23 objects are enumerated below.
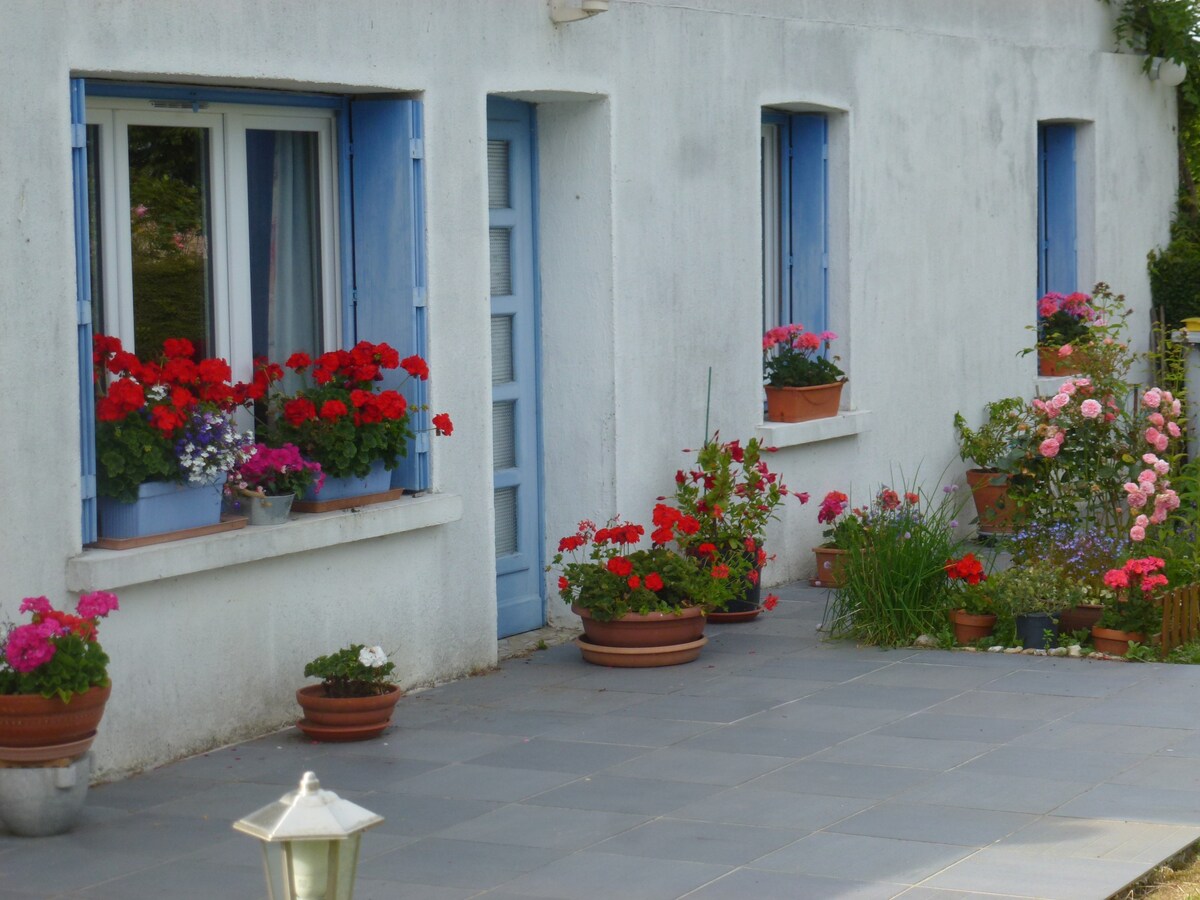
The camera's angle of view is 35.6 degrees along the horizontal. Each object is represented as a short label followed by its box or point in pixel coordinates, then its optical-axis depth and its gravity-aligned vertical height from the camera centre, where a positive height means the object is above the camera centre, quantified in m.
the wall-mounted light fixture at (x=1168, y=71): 13.67 +1.87
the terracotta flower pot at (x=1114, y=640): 7.96 -1.33
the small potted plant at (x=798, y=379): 9.99 -0.25
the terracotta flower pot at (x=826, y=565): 9.75 -1.23
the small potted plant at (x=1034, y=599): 8.20 -1.19
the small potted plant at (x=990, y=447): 11.19 -0.73
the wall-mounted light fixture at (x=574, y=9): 8.10 +1.41
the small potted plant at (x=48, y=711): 5.47 -1.08
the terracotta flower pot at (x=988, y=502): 10.77 -1.04
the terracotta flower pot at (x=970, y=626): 8.34 -1.32
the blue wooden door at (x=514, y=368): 8.52 -0.15
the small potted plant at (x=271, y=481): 6.75 -0.52
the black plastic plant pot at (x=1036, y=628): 8.19 -1.31
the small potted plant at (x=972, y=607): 8.34 -1.24
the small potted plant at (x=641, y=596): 7.90 -1.12
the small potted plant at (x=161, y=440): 6.24 -0.34
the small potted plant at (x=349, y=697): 6.69 -1.29
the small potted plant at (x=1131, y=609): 7.84 -1.20
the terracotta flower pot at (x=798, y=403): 9.97 -0.38
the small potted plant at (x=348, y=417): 7.05 -0.30
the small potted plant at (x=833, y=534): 9.55 -1.06
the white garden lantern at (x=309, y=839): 3.19 -0.85
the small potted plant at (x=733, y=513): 8.65 -0.84
